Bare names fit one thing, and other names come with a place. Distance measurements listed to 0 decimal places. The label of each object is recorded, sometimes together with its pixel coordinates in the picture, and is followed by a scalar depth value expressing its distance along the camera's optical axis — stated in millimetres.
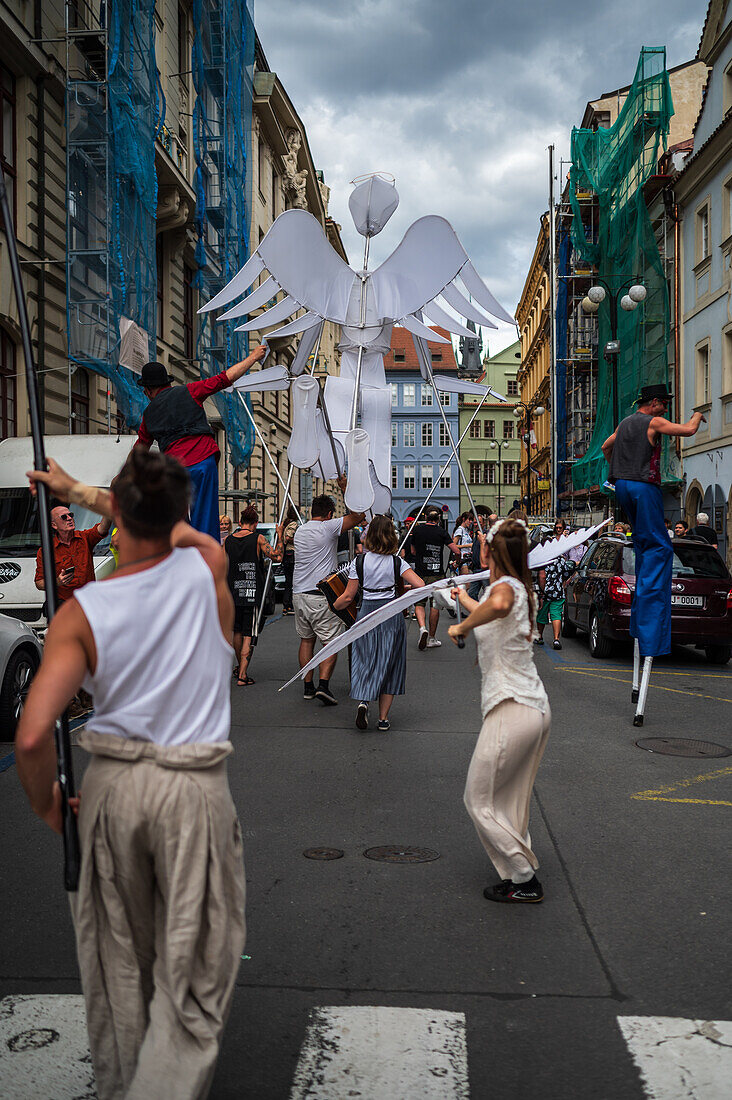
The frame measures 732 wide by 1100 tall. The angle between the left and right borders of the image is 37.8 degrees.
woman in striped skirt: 8812
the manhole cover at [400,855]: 5285
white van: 11422
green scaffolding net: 29312
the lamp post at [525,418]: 45522
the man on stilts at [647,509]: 8336
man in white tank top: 2512
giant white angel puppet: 8281
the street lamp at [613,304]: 22933
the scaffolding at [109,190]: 17812
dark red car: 13258
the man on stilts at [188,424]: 6406
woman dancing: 4672
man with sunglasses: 9023
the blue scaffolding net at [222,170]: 26094
